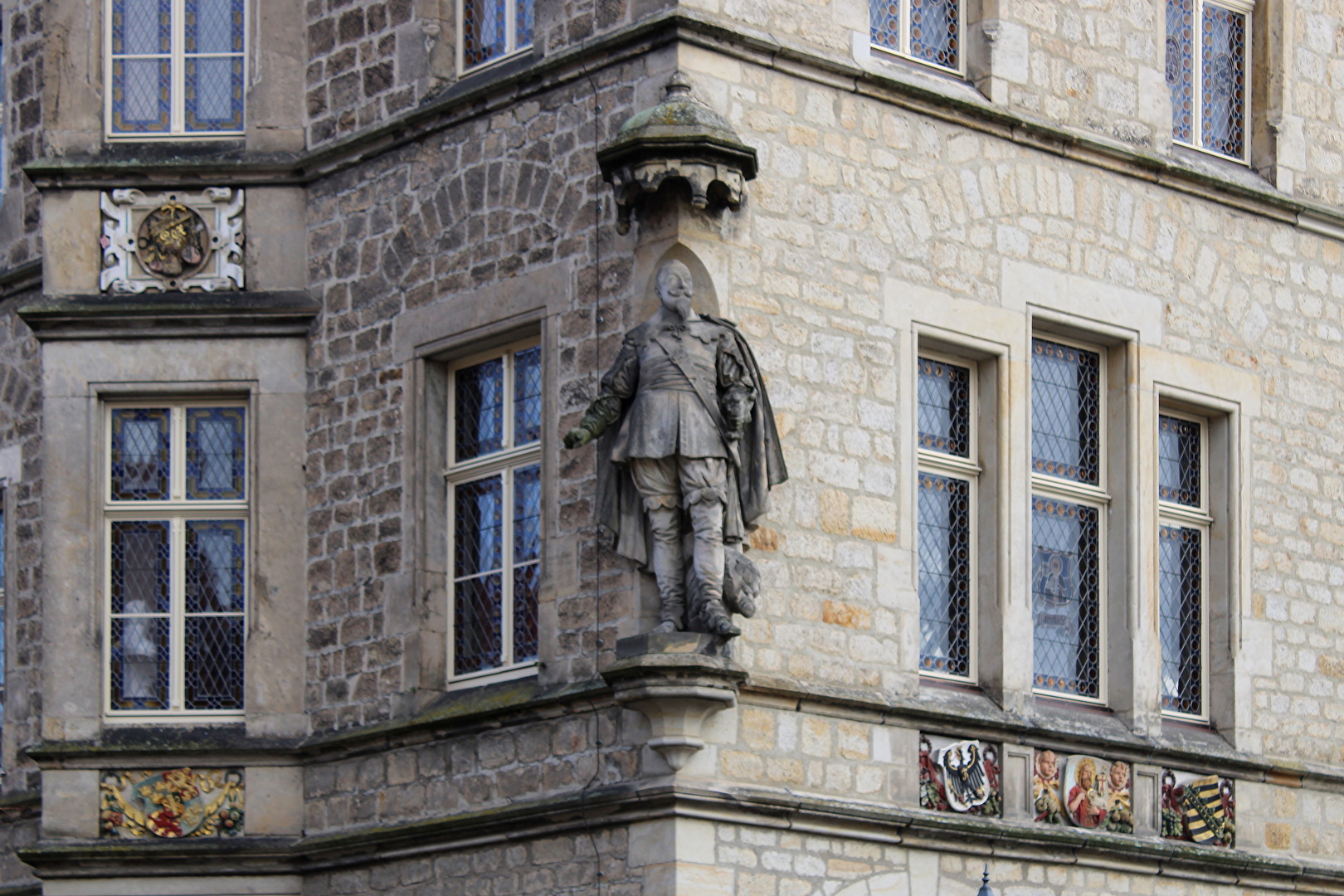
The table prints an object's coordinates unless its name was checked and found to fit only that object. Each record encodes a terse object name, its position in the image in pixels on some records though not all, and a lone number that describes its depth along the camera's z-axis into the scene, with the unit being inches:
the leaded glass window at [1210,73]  723.4
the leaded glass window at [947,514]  648.4
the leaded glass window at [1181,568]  695.7
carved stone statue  585.9
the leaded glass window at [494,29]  665.0
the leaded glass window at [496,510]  643.5
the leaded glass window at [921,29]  660.7
